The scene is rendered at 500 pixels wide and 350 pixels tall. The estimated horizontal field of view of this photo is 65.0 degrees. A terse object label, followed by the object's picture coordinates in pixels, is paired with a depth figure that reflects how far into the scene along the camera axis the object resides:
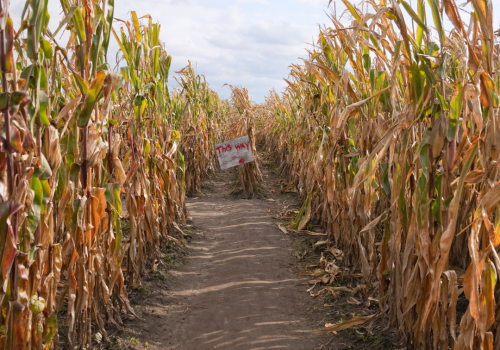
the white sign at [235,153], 6.30
